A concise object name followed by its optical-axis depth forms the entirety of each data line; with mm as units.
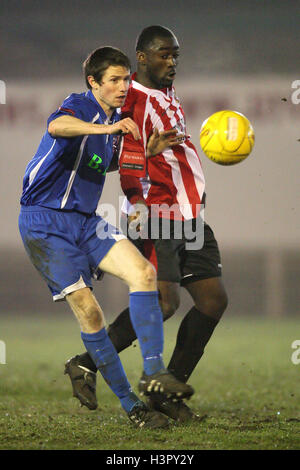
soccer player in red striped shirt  7996
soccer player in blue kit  7059
